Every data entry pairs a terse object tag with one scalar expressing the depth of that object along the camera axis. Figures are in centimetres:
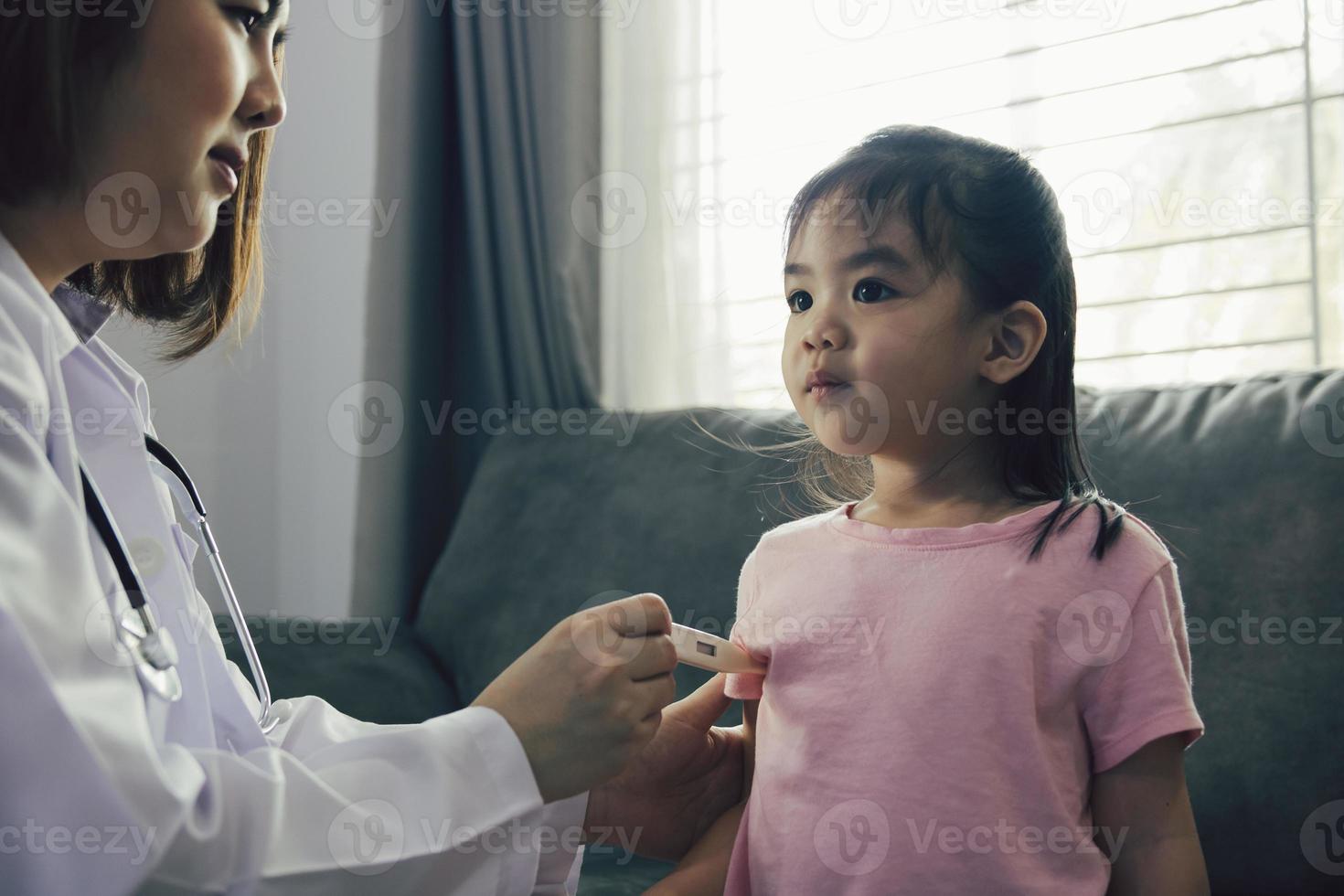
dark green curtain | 246
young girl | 90
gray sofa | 128
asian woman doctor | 63
